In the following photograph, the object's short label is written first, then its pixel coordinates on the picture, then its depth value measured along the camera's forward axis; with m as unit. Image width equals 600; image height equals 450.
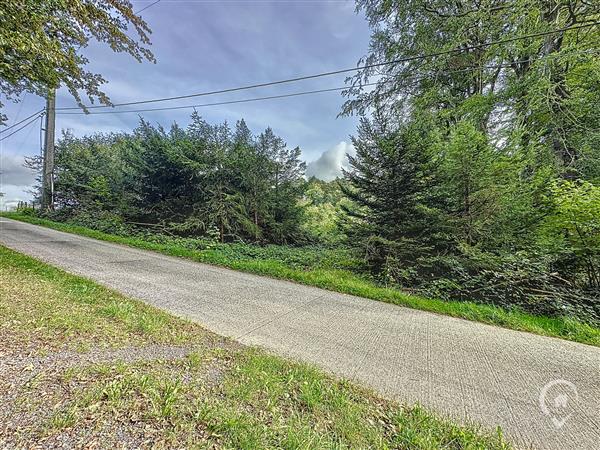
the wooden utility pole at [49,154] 13.54
